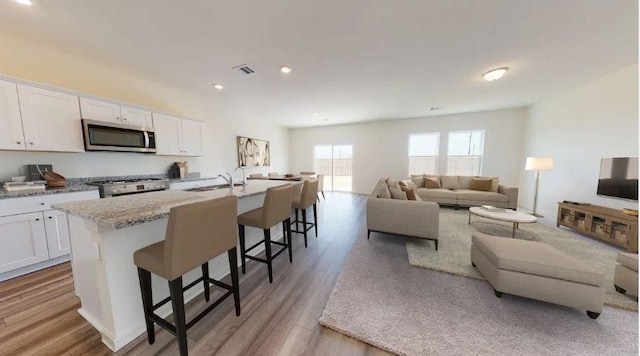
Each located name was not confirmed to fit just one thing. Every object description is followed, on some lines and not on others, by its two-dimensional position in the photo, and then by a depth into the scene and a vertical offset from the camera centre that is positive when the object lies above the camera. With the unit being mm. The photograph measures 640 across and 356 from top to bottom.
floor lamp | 3867 -76
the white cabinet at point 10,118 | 2102 +479
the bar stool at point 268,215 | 1961 -554
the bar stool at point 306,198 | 2752 -520
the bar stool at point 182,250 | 1123 -562
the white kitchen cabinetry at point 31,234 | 2002 -769
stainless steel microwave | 2643 +369
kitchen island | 1217 -642
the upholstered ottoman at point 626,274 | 1679 -1001
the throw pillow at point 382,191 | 3210 -502
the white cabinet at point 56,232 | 2240 -808
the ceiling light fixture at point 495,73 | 2975 +1334
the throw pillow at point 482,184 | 4715 -576
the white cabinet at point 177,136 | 3455 +495
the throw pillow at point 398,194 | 3119 -527
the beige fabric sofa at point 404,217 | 2660 -794
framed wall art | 5547 +284
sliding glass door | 7418 -147
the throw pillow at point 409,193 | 3305 -542
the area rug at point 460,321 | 1312 -1223
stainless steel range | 2625 -351
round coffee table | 2832 -833
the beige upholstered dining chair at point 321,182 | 5932 -635
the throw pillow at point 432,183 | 5223 -588
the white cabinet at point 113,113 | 2652 +720
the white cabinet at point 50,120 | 2246 +513
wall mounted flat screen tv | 2736 -263
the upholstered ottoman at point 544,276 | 1490 -928
